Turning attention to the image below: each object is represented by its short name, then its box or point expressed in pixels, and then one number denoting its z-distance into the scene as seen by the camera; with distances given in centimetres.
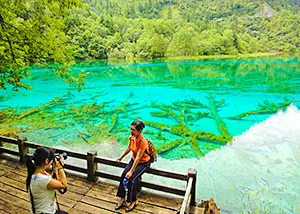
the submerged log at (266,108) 1447
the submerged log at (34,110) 1336
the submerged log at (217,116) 1173
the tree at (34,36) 596
